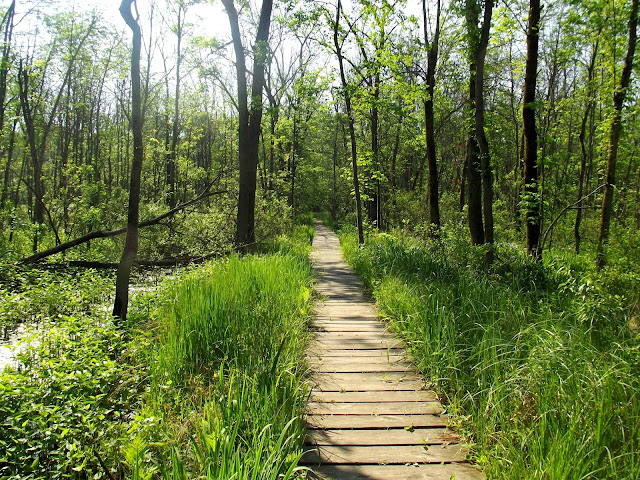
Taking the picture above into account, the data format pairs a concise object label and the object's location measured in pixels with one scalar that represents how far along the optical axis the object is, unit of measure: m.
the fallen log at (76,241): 7.85
